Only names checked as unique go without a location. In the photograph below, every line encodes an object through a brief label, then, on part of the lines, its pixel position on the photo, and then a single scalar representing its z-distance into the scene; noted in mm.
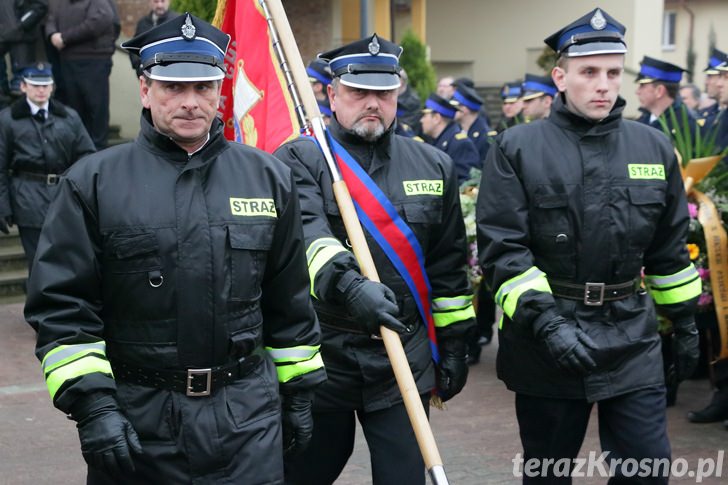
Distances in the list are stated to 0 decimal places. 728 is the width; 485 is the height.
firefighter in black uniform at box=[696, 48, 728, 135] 10227
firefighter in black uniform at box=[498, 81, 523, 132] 13154
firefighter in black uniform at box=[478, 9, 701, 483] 5207
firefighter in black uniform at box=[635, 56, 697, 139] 10086
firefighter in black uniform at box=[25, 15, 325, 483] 3848
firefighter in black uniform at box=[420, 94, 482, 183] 11820
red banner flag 5699
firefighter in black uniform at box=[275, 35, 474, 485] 5047
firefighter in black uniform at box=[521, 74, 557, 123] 12352
